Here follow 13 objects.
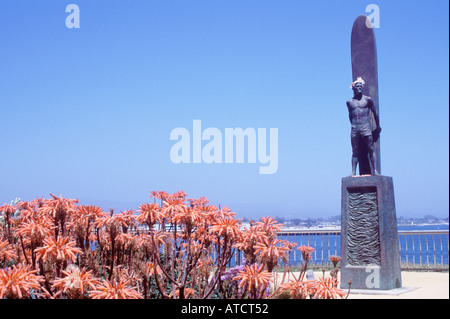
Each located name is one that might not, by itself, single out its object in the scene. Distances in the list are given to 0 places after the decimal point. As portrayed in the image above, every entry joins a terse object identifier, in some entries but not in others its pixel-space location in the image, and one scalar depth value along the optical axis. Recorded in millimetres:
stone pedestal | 9086
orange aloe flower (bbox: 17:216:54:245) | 2561
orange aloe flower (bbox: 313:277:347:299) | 2381
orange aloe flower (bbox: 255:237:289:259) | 2553
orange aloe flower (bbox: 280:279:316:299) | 2400
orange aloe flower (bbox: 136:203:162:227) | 2762
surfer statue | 9711
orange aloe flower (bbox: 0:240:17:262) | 2928
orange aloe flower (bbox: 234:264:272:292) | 2418
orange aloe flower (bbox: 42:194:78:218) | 2988
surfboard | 9992
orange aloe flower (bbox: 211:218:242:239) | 2635
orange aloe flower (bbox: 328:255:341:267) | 3742
